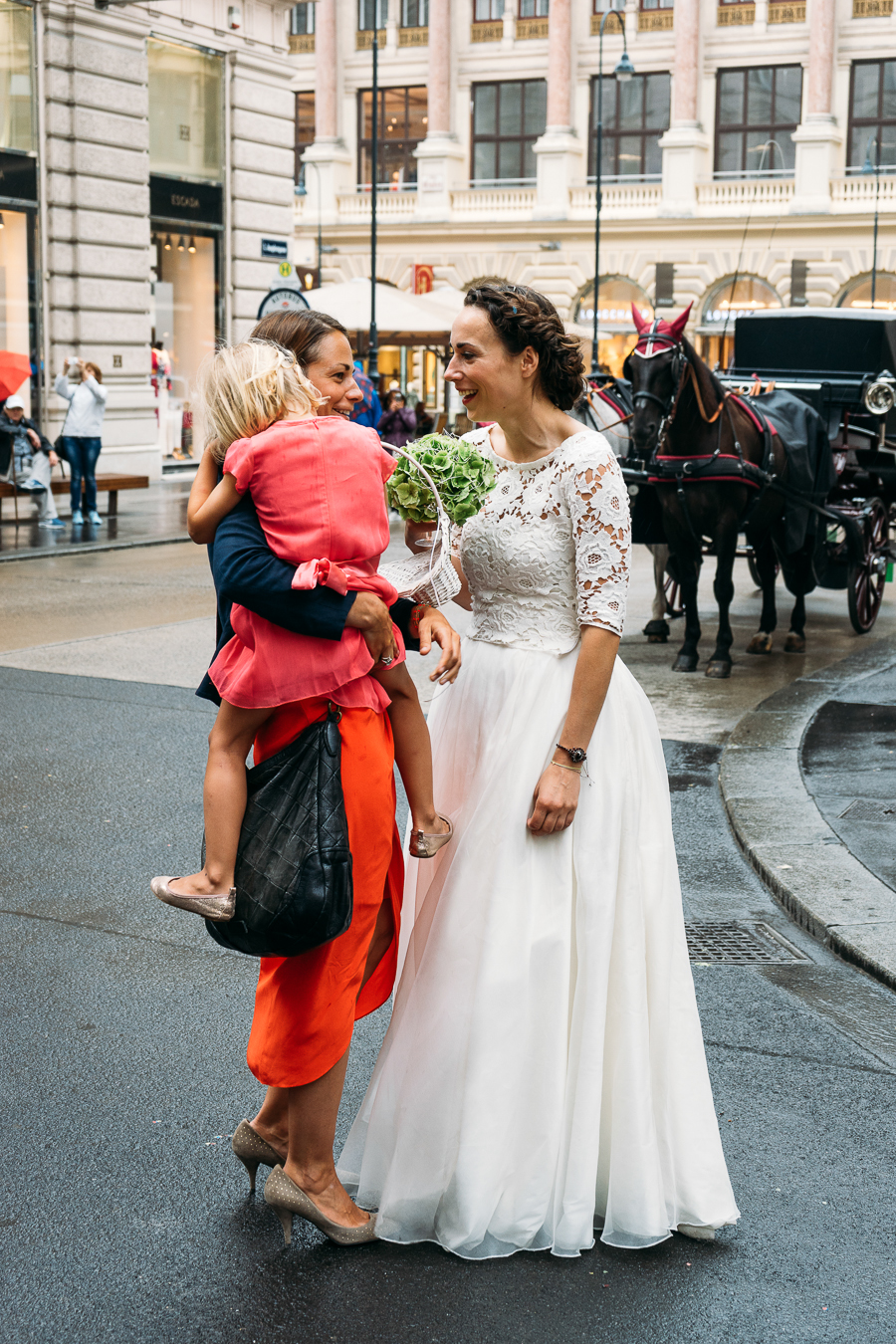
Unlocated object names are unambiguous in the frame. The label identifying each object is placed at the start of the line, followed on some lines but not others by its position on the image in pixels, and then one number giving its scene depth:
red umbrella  15.38
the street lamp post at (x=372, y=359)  26.47
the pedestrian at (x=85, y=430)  18.19
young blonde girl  2.82
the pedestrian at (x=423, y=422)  28.42
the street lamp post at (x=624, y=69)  42.39
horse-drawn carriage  9.77
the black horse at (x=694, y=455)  9.70
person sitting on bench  17.88
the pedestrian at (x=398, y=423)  22.77
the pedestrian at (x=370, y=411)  20.02
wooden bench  18.72
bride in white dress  3.04
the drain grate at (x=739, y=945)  4.96
